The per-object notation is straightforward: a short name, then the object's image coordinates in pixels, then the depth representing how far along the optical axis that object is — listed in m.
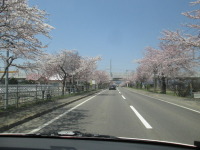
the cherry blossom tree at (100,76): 74.28
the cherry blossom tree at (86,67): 37.94
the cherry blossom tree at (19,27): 8.58
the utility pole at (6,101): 11.85
